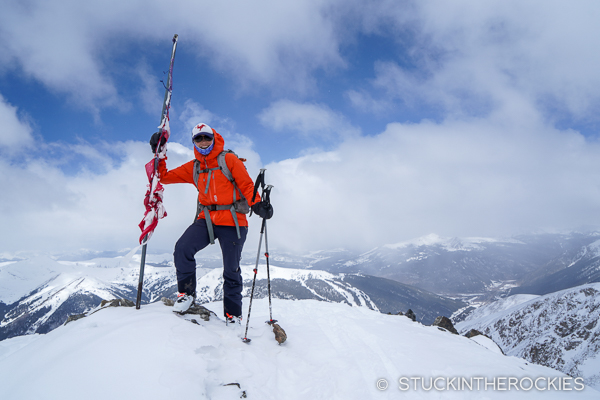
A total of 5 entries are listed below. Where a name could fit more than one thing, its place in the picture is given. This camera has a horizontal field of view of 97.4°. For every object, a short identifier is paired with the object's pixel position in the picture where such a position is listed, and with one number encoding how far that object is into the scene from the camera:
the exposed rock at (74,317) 6.27
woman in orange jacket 6.33
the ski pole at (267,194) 6.33
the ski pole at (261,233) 6.55
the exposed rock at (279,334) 6.18
